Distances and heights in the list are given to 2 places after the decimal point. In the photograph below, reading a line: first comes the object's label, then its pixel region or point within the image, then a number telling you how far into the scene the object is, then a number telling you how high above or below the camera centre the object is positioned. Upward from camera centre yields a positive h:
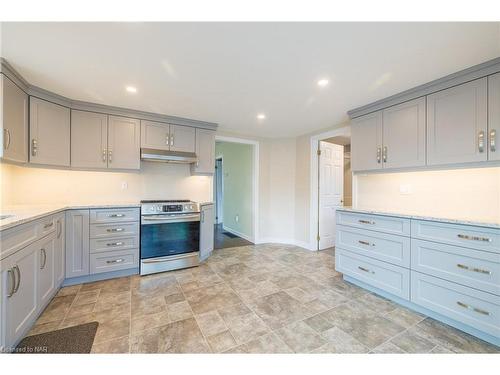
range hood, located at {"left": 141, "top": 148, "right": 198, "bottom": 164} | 2.97 +0.48
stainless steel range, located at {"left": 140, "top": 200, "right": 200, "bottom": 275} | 2.77 -0.69
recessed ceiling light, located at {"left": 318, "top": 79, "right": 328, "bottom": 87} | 2.04 +1.10
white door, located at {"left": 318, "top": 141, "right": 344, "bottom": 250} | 4.00 +0.01
